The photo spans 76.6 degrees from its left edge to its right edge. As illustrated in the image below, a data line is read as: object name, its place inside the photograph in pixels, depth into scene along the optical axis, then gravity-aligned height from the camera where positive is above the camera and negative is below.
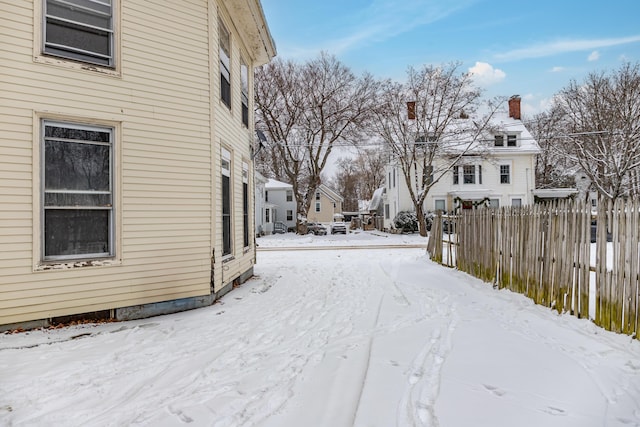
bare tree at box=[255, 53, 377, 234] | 28.25 +7.57
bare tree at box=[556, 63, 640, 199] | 25.20 +5.97
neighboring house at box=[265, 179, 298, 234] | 41.08 +1.31
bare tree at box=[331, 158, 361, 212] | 66.88 +5.53
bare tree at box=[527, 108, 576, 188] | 34.50 +5.36
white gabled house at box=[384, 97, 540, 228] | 29.50 +2.61
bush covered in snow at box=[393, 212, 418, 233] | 29.25 -0.58
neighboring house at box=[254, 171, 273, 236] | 31.29 +0.36
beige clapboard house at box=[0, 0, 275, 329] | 4.90 +0.74
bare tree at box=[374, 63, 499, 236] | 26.69 +6.44
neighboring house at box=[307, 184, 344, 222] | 51.66 +0.85
